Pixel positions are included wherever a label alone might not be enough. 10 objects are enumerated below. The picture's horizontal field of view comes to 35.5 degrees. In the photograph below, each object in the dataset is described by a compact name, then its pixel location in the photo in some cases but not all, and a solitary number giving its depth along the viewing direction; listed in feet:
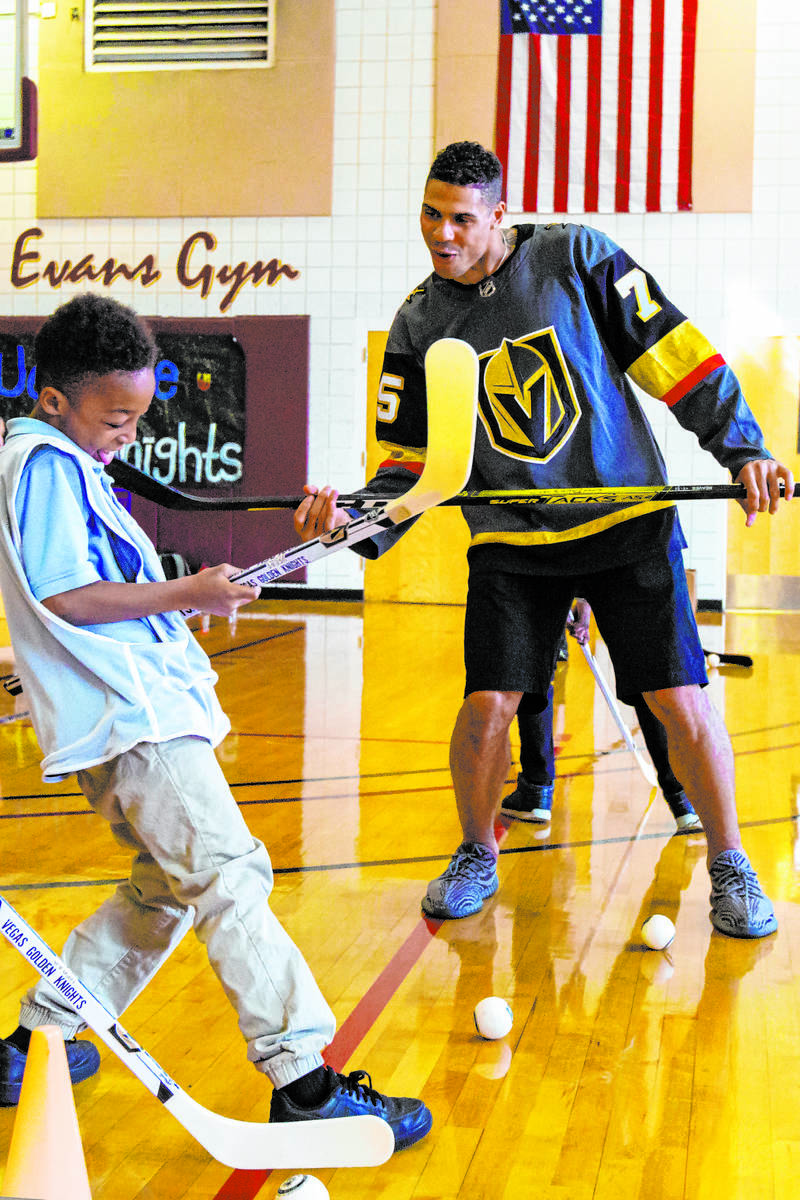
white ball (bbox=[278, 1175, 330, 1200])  4.91
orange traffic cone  4.61
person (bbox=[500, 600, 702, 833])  10.84
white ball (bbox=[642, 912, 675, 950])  7.91
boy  5.14
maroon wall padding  31.42
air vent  30.66
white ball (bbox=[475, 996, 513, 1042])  6.64
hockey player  8.05
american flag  29.12
